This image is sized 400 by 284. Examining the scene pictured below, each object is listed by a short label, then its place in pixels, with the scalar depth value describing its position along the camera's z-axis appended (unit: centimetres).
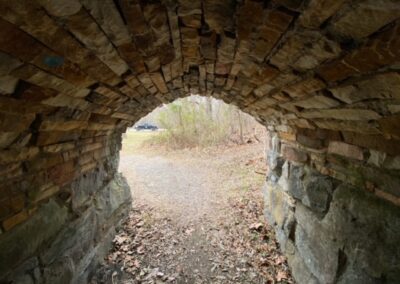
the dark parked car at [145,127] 2179
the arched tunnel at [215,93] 103
